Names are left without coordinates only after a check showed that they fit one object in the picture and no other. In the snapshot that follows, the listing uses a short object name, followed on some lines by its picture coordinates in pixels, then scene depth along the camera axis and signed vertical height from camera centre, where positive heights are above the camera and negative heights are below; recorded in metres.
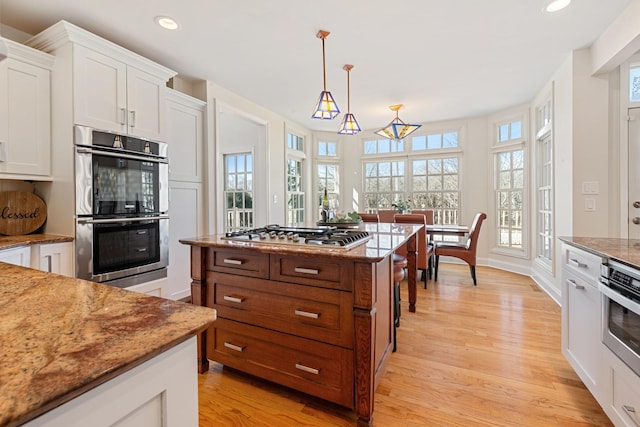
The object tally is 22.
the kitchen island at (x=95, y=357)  0.42 -0.25
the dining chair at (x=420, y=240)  3.41 -0.34
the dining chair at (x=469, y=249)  3.95 -0.53
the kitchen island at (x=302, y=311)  1.47 -0.56
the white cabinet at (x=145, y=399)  0.46 -0.33
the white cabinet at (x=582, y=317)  1.51 -0.60
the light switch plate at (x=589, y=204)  2.91 +0.06
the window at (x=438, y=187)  5.55 +0.46
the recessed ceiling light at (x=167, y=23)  2.39 +1.57
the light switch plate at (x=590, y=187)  2.90 +0.23
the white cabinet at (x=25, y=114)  2.06 +0.72
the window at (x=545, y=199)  3.81 +0.16
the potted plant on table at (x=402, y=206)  5.20 +0.09
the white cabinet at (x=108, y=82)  2.20 +1.08
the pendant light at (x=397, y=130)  4.13 +1.16
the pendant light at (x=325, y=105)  2.57 +0.93
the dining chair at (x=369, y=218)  4.29 -0.10
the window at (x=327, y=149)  6.31 +1.34
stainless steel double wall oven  2.23 +0.03
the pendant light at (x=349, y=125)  3.11 +0.91
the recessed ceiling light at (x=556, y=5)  2.23 +1.58
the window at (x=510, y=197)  4.79 +0.23
